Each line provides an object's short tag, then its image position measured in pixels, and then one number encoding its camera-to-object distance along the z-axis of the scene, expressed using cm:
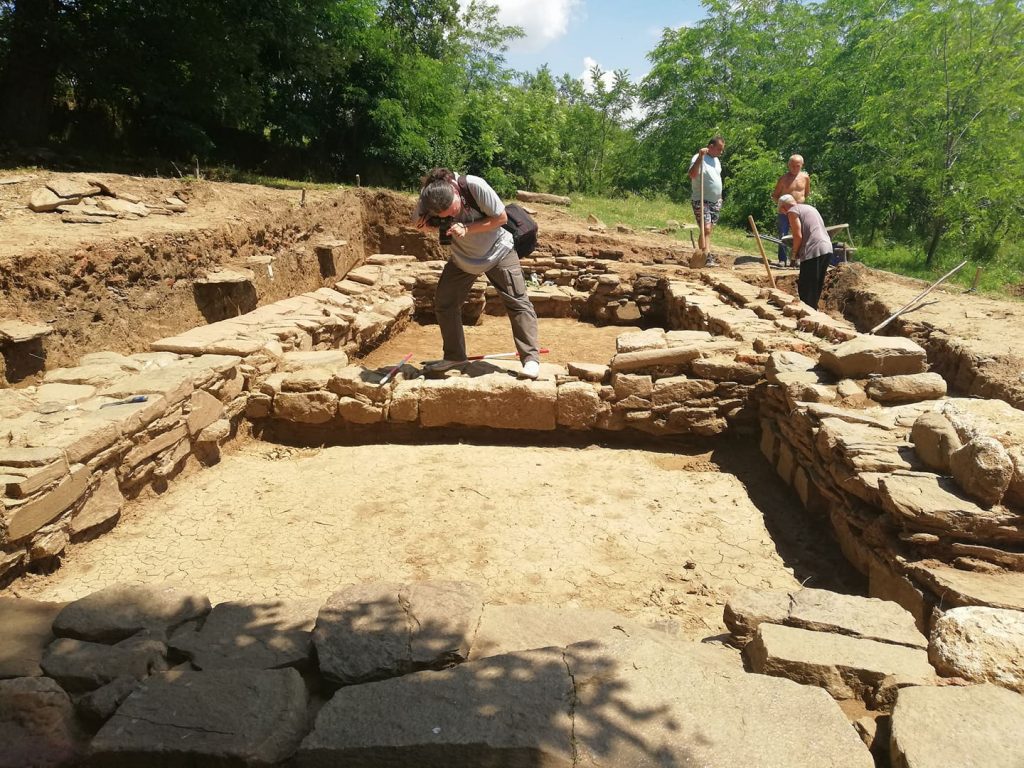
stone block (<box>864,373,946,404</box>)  450
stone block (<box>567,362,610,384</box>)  559
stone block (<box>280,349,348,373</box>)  582
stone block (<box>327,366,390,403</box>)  533
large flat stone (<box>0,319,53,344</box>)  486
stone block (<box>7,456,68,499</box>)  318
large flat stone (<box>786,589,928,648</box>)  241
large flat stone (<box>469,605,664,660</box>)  237
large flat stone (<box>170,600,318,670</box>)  228
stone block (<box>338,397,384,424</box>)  533
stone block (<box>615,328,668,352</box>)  595
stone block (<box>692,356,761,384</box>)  537
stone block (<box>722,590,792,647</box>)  262
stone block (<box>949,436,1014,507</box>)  303
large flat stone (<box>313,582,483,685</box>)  218
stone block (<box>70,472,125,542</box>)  362
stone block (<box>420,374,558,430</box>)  529
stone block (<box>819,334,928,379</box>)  470
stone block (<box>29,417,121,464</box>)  356
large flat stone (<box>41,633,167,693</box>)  211
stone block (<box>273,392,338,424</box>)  538
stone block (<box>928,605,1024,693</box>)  215
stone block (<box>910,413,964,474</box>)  338
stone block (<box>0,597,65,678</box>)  217
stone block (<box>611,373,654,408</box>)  530
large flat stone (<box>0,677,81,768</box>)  180
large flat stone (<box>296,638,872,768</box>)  174
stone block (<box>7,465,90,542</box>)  316
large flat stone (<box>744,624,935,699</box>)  215
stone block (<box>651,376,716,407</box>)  531
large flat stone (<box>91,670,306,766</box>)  177
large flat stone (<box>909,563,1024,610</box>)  269
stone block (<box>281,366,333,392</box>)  539
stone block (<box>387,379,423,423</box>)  531
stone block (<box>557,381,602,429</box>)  528
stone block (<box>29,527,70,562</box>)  330
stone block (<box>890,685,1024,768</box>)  172
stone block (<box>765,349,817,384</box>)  511
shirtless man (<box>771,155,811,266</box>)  1021
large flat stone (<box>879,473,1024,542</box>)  304
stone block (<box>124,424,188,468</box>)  407
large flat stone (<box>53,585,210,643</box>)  236
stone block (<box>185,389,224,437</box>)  468
